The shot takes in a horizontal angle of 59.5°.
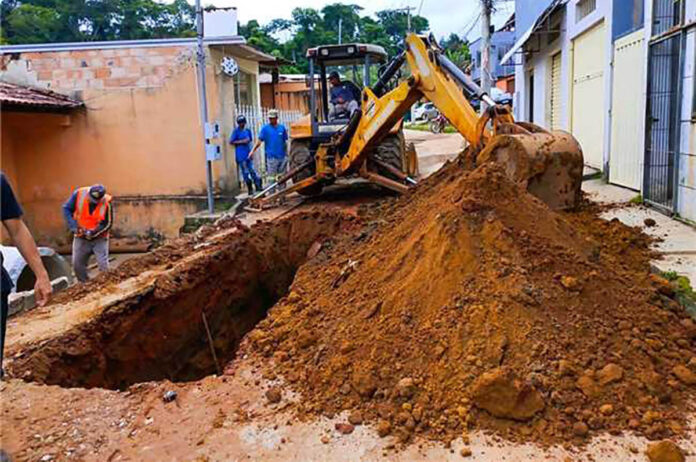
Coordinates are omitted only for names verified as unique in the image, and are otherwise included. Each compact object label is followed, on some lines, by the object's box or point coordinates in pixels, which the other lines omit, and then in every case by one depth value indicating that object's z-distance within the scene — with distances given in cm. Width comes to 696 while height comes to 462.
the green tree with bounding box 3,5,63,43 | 3103
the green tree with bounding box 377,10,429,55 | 5222
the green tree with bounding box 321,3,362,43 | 5091
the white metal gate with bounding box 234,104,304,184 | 1422
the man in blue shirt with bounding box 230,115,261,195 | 1241
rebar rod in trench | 691
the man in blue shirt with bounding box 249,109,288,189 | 1210
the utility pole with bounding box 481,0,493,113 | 1598
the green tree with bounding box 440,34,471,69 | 4339
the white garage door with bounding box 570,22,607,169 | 1095
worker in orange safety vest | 791
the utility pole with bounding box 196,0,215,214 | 1077
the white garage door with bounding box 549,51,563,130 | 1469
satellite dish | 1252
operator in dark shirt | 1036
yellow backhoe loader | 576
